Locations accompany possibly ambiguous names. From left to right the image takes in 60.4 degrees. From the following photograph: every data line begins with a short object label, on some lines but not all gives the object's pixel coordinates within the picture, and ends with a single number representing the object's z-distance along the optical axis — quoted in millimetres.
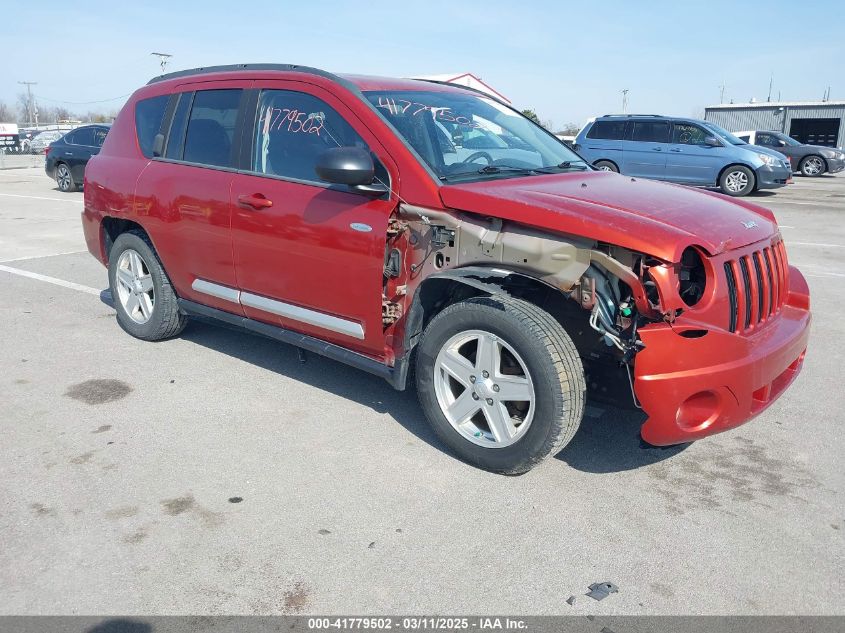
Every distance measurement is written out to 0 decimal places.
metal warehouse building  40000
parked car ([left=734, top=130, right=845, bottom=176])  23234
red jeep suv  3072
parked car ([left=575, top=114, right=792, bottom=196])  15844
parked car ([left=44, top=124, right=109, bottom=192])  16734
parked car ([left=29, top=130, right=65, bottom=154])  38538
